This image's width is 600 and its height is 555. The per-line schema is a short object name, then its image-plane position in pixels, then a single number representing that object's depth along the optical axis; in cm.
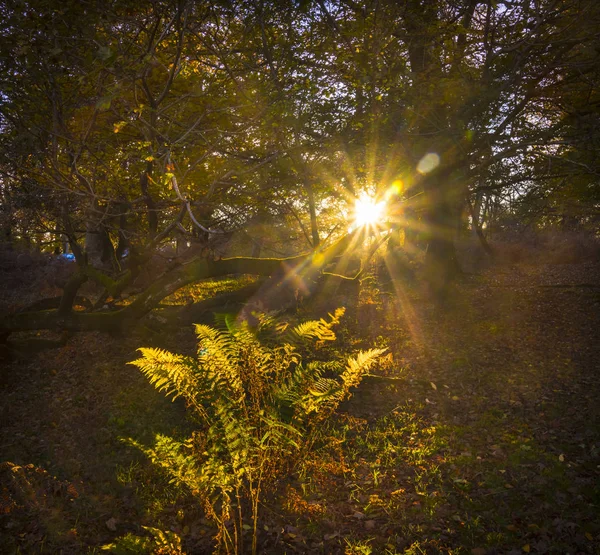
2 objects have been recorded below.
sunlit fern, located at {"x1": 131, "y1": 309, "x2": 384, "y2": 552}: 384
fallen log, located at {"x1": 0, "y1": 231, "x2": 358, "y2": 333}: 855
